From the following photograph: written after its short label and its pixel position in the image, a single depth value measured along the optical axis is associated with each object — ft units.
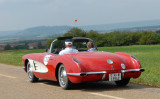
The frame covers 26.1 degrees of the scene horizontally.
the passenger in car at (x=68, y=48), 30.94
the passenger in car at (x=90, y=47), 32.48
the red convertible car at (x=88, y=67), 26.63
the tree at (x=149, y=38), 348.18
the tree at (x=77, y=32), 348.18
